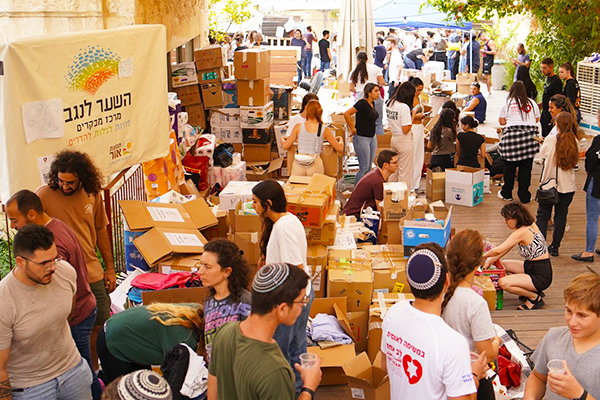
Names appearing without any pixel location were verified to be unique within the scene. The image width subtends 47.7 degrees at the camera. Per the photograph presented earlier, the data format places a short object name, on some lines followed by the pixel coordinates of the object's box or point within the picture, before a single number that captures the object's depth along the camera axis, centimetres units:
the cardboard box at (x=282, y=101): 1202
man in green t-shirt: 272
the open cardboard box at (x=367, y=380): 445
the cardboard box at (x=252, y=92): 1111
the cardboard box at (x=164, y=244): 570
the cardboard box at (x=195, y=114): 1145
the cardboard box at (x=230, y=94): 1142
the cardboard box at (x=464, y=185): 967
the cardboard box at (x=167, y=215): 595
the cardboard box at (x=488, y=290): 631
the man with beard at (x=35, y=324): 335
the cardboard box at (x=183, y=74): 1115
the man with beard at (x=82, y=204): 474
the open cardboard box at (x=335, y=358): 510
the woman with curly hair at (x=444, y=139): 1013
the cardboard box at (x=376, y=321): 544
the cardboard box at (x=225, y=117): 1137
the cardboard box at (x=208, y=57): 1125
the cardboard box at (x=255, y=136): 1122
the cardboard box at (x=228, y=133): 1141
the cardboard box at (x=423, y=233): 656
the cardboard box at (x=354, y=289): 579
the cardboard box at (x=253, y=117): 1114
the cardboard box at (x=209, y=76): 1136
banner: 495
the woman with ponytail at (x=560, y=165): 751
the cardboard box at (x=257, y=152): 1129
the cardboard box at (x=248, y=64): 1090
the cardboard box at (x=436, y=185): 992
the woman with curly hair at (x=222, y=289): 376
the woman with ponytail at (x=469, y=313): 379
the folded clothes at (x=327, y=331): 522
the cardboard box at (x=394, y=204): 712
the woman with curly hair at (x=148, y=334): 397
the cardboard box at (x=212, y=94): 1137
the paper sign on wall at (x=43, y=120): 504
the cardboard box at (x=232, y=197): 725
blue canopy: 2056
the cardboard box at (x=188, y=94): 1137
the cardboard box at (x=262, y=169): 1098
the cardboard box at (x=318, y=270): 610
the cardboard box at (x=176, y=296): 485
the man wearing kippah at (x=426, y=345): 299
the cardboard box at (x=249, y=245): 638
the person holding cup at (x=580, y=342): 326
